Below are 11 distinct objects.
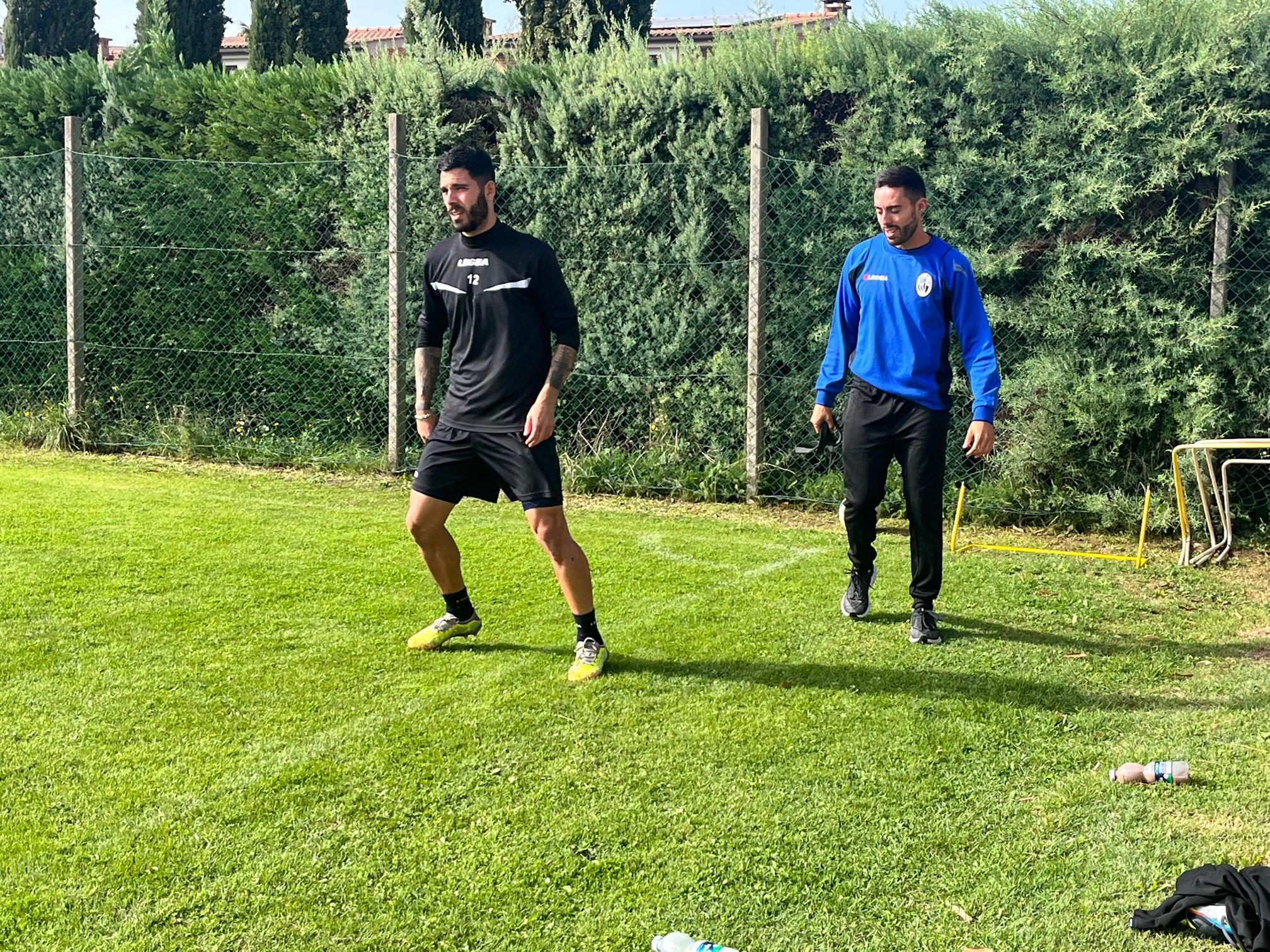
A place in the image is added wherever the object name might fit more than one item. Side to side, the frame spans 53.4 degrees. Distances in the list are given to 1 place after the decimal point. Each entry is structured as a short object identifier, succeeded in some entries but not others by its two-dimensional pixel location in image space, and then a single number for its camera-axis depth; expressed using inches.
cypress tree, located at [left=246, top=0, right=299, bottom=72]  728.3
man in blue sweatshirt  209.2
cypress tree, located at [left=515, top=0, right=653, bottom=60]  577.0
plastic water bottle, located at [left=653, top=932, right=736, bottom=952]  112.2
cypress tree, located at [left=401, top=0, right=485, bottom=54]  636.1
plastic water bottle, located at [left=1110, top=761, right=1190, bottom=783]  152.3
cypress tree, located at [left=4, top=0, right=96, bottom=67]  830.5
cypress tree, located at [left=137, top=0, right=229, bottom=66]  777.6
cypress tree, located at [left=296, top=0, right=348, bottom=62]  729.0
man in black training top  185.6
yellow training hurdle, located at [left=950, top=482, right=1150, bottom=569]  273.4
